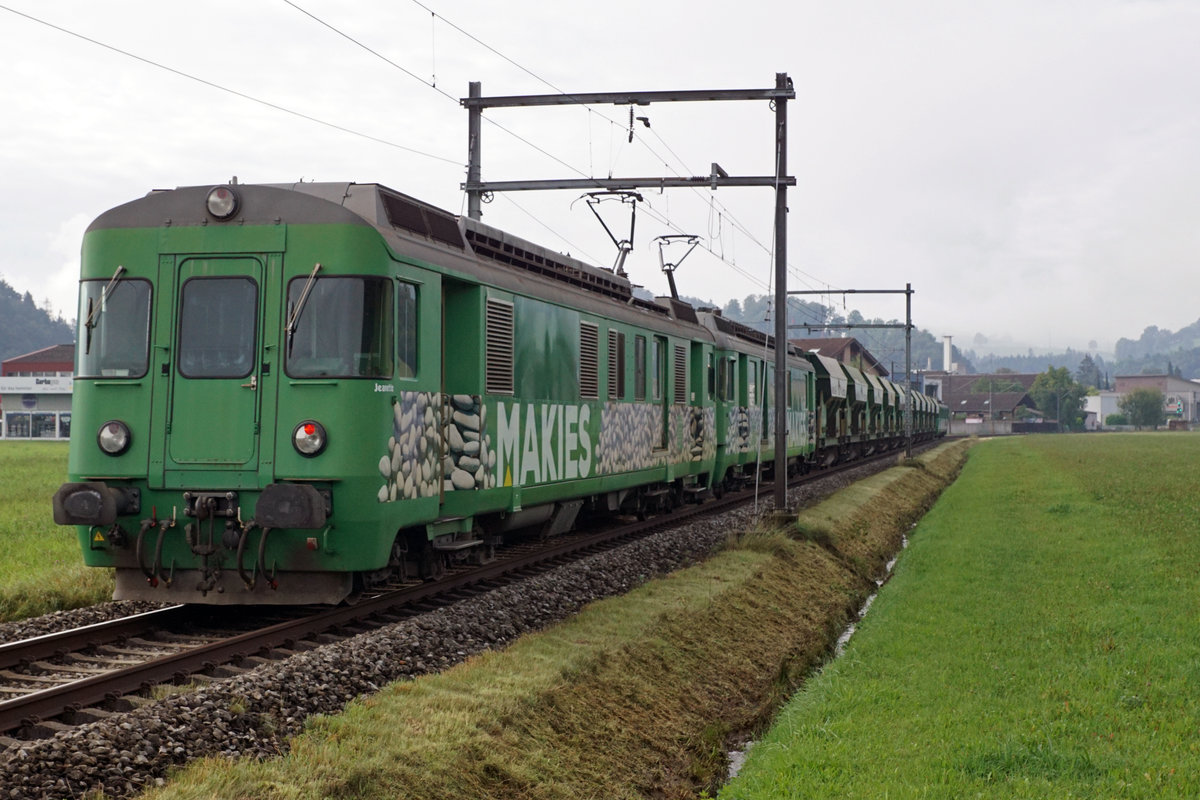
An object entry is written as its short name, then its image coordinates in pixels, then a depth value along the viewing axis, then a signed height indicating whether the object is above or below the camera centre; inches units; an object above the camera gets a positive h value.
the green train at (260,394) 373.7 +14.9
